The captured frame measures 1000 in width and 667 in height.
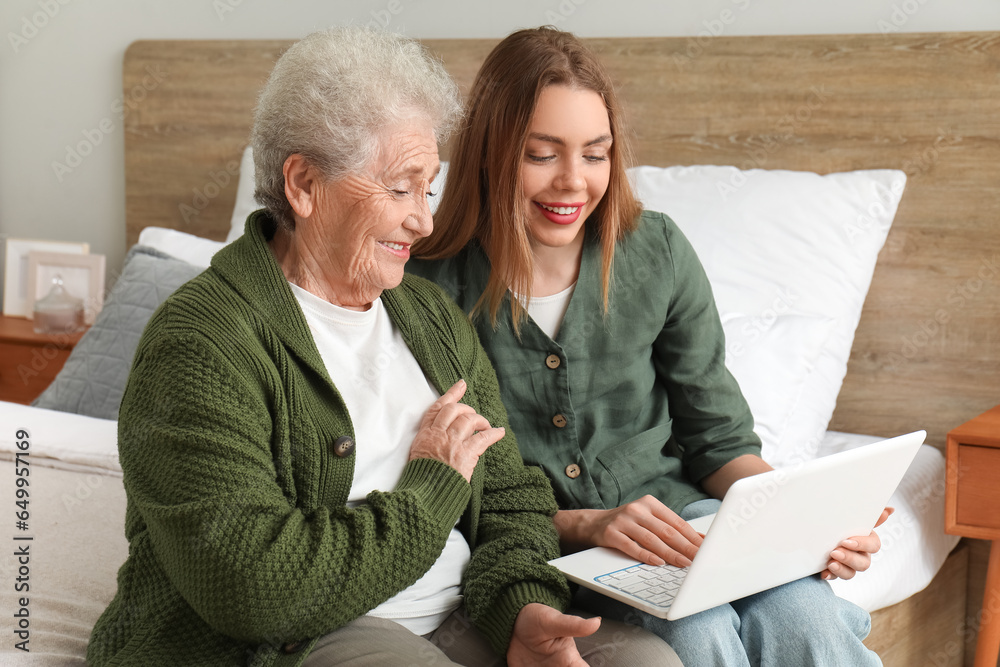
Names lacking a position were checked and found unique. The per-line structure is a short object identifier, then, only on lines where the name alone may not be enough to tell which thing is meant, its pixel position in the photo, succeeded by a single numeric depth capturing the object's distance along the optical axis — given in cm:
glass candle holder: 254
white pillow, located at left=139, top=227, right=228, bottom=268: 227
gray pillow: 199
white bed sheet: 121
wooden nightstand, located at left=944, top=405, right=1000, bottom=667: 147
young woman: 128
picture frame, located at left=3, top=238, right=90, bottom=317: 276
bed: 165
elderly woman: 91
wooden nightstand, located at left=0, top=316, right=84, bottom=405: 246
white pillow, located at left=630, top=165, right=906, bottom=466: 176
